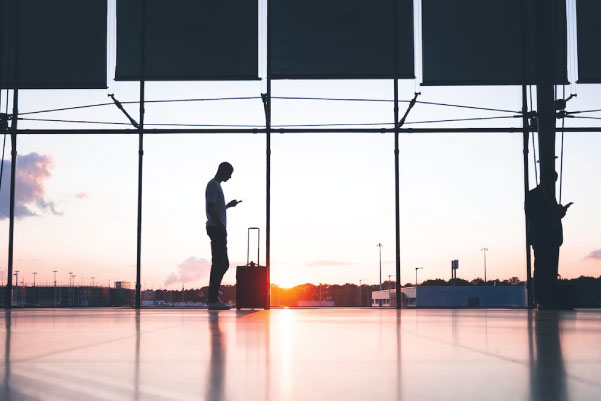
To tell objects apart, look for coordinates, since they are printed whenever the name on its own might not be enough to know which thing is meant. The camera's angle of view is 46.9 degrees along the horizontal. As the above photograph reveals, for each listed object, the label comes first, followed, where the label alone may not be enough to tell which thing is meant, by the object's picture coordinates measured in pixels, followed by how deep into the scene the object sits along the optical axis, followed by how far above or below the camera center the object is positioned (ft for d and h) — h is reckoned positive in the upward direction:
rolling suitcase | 22.93 -0.48
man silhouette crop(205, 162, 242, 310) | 19.57 +1.34
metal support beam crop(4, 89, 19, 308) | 26.81 +2.90
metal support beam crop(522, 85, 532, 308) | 26.02 +3.97
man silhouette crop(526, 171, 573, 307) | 21.05 +1.06
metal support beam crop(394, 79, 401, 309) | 26.20 +2.17
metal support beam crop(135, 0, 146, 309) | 26.40 +4.56
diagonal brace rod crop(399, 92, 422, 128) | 24.86 +6.01
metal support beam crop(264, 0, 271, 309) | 26.00 +3.03
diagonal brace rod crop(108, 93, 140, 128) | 24.95 +5.90
